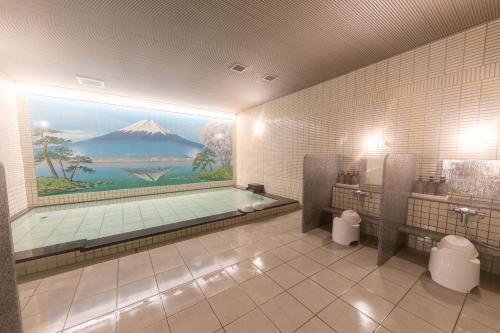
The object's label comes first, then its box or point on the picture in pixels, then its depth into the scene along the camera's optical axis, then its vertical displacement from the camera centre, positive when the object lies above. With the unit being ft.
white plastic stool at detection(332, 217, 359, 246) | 8.54 -3.65
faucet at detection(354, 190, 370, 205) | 9.52 -2.14
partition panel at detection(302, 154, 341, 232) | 9.86 -1.82
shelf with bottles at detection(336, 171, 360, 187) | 10.47 -1.44
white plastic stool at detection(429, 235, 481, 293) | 5.67 -3.51
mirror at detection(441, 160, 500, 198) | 6.63 -0.88
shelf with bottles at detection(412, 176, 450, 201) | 7.55 -1.51
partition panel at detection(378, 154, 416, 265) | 7.05 -1.84
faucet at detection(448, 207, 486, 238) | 6.50 -2.12
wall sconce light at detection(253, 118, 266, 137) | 18.35 +2.64
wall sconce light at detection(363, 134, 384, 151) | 9.64 +0.59
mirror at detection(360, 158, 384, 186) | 9.55 -0.93
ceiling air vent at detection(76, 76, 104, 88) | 11.78 +4.82
